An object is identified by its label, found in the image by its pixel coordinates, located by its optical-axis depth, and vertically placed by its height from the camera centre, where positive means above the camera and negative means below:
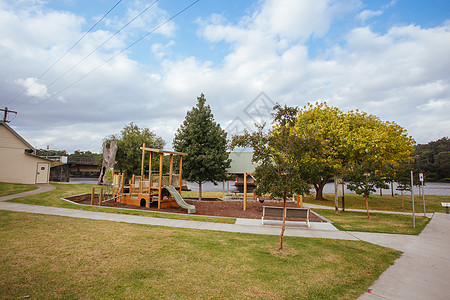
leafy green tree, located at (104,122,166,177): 38.69 +3.45
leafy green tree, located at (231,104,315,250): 7.61 +0.38
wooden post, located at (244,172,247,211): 16.54 -0.57
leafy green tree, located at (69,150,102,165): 45.53 +4.39
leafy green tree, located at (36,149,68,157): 99.81 +8.68
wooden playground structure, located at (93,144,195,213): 16.03 -1.09
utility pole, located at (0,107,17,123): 29.96 +7.38
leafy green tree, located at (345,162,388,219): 14.80 +0.02
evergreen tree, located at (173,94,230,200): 20.84 +2.63
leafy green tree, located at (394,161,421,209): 19.73 +0.25
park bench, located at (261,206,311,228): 11.25 -1.63
